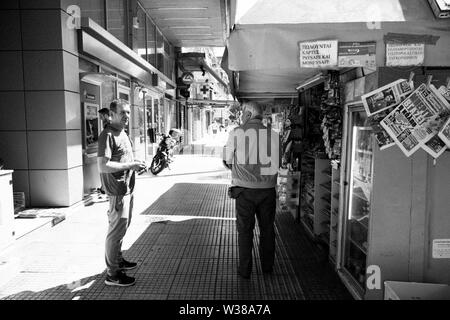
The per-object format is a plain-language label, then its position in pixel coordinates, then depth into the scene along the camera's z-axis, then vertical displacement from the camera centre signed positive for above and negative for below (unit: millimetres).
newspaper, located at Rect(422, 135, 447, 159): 2730 -129
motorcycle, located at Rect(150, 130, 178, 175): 10523 -749
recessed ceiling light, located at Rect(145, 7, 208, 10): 11938 +3995
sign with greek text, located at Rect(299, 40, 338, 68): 2672 +560
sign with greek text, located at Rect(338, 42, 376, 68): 2645 +547
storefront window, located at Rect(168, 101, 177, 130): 18266 +781
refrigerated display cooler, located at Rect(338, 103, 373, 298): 3332 -668
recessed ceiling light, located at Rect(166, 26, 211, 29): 14406 +4090
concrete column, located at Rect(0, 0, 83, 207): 6105 +556
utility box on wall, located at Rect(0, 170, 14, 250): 4242 -930
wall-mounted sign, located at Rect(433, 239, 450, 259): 2957 -966
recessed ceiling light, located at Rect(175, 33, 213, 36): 15777 +4151
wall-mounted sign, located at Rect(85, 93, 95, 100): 7536 +721
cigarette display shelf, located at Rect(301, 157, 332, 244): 4762 -918
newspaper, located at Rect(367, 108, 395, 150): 2807 -23
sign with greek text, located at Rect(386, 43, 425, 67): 2613 +546
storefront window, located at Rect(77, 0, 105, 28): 7079 +2513
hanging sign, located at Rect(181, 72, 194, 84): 18469 +2675
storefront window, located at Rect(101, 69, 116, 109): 8626 +957
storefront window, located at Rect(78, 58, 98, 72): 7208 +1344
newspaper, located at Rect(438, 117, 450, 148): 2658 -38
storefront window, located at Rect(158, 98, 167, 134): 15623 +642
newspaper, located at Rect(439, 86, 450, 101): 2697 +271
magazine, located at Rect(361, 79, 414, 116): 2746 +252
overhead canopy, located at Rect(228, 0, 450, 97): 2619 +742
